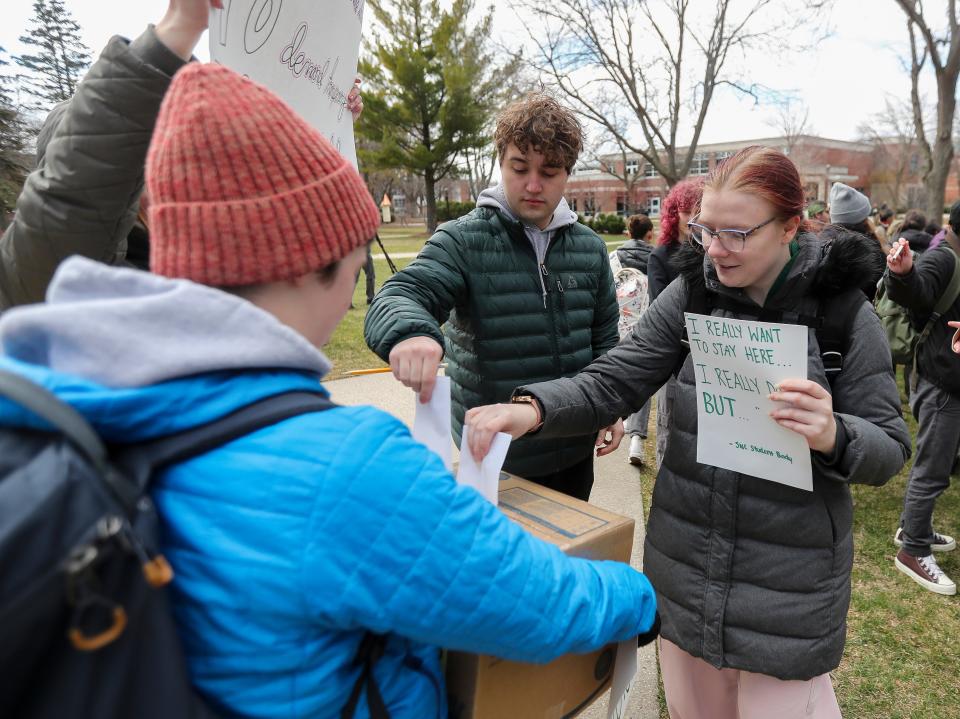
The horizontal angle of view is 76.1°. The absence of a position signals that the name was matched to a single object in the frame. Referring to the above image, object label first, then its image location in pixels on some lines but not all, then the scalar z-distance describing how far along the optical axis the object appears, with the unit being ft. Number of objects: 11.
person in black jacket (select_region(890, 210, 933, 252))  17.72
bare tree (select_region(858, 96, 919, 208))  136.26
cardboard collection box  3.63
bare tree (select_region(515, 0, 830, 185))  54.39
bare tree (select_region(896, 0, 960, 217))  35.81
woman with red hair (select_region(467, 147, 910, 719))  4.84
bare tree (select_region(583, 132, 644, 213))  88.53
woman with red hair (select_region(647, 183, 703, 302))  13.50
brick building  142.51
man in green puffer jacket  6.78
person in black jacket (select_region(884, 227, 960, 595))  11.25
